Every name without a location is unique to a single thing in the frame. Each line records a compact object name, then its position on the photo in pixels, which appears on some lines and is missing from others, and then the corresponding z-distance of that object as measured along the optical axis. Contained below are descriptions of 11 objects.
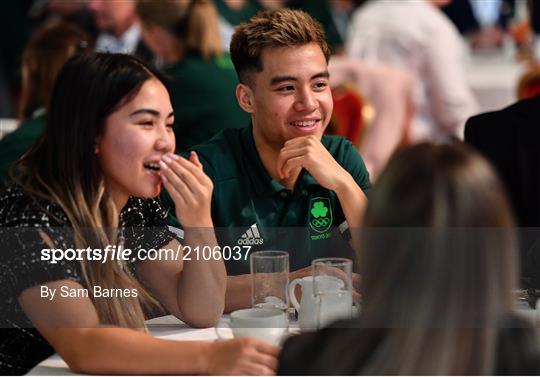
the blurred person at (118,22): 11.38
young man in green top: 4.55
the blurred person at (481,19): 15.23
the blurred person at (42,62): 7.02
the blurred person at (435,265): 2.31
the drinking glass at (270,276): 4.05
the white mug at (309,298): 3.81
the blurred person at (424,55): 9.52
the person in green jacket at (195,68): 7.44
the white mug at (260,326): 3.43
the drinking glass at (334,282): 3.64
